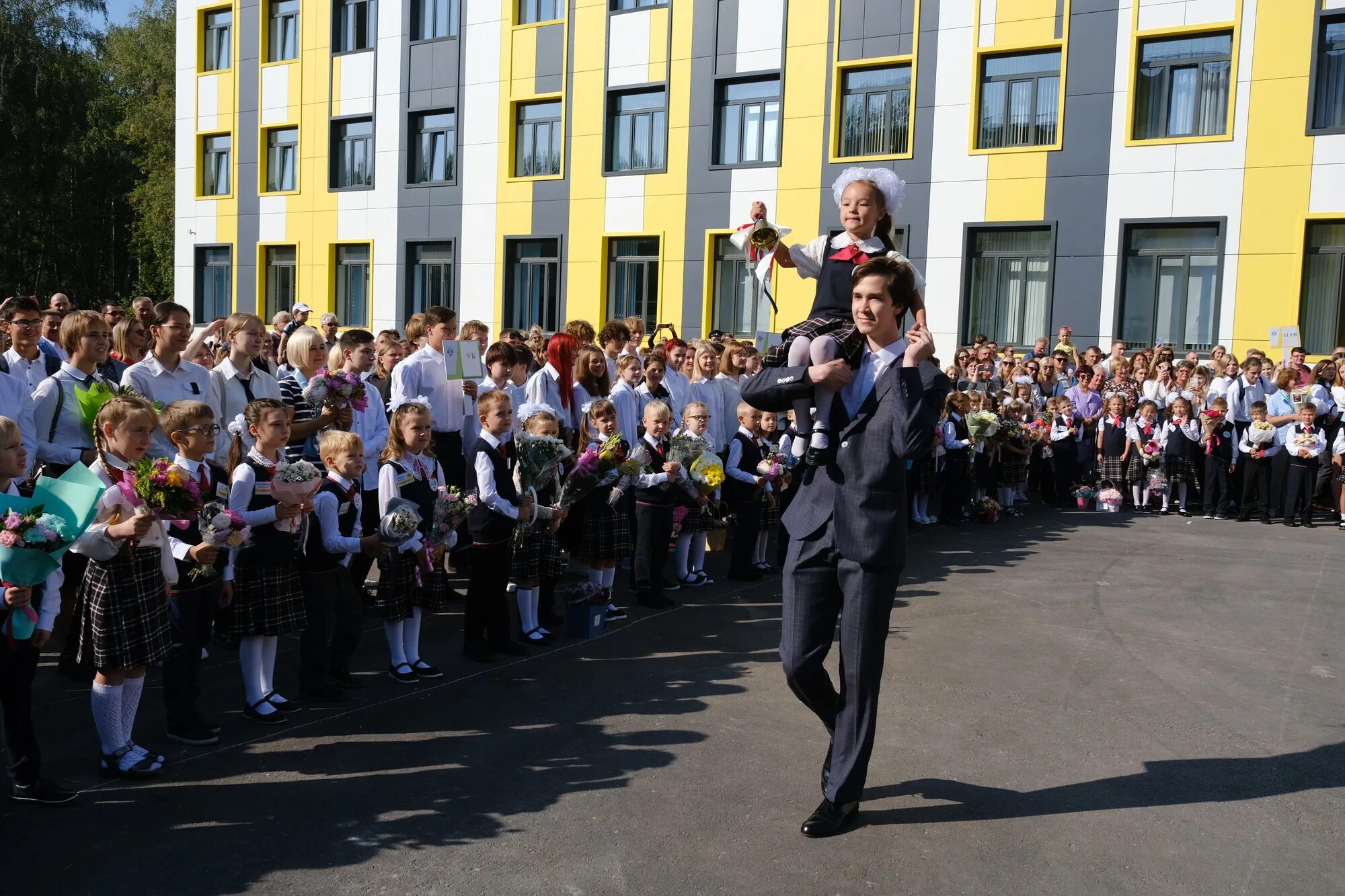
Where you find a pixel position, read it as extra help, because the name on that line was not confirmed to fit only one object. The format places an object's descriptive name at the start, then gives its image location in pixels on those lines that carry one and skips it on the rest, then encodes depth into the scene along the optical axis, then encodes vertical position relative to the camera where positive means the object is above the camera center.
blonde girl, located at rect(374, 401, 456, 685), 6.73 -1.21
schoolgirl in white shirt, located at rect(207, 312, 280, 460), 7.73 -0.17
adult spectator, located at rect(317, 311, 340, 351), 13.67 +0.37
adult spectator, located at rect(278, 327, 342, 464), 7.72 -0.26
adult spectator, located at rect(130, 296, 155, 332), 10.23 +0.36
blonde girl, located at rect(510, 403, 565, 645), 7.62 -1.29
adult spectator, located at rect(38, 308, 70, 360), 10.00 +0.17
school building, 19.02 +4.42
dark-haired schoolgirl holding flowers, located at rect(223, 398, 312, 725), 5.97 -1.15
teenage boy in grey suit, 4.73 -0.61
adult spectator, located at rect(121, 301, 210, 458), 7.24 -0.13
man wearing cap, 12.48 +0.39
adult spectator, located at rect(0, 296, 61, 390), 8.35 -0.01
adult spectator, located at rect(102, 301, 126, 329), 11.65 +0.37
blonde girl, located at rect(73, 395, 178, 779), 5.19 -1.17
